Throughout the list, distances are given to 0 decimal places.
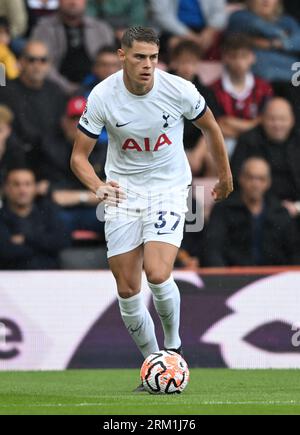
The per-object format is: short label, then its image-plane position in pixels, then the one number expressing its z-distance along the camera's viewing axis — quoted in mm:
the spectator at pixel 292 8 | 15375
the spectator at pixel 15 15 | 14516
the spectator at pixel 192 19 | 14828
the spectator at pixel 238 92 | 14172
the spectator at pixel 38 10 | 14656
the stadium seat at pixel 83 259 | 12641
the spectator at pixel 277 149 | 13539
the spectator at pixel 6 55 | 14180
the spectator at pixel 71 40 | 14344
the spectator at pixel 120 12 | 14875
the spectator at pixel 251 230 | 12578
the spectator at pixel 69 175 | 13156
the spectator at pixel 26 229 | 12430
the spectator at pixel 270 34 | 14789
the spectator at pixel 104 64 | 13898
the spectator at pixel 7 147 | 13023
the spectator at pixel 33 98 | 13734
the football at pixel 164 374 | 8305
